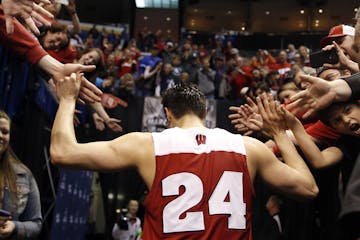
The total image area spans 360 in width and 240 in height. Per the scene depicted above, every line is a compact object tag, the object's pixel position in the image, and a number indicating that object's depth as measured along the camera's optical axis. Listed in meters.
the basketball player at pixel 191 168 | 2.59
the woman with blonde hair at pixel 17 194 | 3.20
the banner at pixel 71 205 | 5.69
